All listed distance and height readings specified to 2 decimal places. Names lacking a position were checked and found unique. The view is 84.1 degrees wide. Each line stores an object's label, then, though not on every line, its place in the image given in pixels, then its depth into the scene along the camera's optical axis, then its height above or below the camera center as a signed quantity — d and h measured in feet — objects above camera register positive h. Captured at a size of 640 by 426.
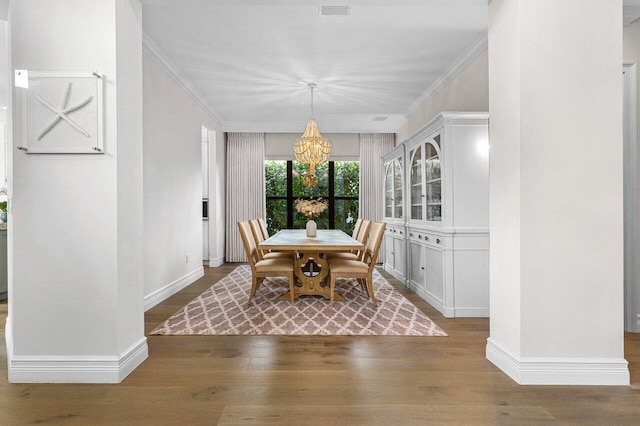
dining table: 11.50 -1.20
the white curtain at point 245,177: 23.22 +2.32
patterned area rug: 9.61 -3.19
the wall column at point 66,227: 6.70 -0.27
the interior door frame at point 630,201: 9.48 +0.25
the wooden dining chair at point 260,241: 14.37 -1.26
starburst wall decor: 6.64 +1.88
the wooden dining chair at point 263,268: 11.93 -1.90
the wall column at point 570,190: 6.59 +0.39
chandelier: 15.78 +2.92
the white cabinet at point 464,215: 11.06 -0.11
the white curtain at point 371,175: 23.54 +2.46
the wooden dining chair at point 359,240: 13.94 -1.17
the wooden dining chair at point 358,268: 11.85 -1.91
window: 24.03 +1.30
